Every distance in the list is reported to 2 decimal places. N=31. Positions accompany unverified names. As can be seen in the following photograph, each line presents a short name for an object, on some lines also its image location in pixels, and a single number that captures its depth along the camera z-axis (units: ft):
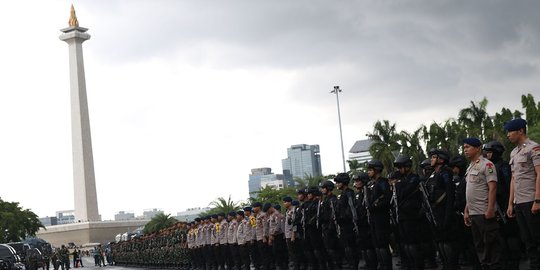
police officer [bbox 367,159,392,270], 40.57
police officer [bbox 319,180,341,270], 48.91
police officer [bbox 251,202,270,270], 61.46
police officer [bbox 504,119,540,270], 29.89
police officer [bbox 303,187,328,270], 51.55
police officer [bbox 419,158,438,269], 38.27
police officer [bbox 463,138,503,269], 32.01
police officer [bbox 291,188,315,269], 53.11
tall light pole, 213.87
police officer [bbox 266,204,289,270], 59.41
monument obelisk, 317.42
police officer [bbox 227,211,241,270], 69.64
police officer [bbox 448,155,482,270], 36.45
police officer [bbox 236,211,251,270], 65.21
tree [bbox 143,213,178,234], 278.26
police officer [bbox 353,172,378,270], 43.62
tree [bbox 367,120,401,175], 162.30
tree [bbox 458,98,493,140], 159.12
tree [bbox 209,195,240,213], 245.04
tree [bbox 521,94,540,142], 168.96
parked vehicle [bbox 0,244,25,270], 106.83
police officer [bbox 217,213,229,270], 72.64
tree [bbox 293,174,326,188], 225.56
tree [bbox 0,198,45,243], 262.88
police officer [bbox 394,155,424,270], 38.11
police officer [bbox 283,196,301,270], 55.72
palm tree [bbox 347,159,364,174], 232.53
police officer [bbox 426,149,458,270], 35.83
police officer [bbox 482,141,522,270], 34.55
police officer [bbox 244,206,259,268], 63.72
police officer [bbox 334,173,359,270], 46.03
